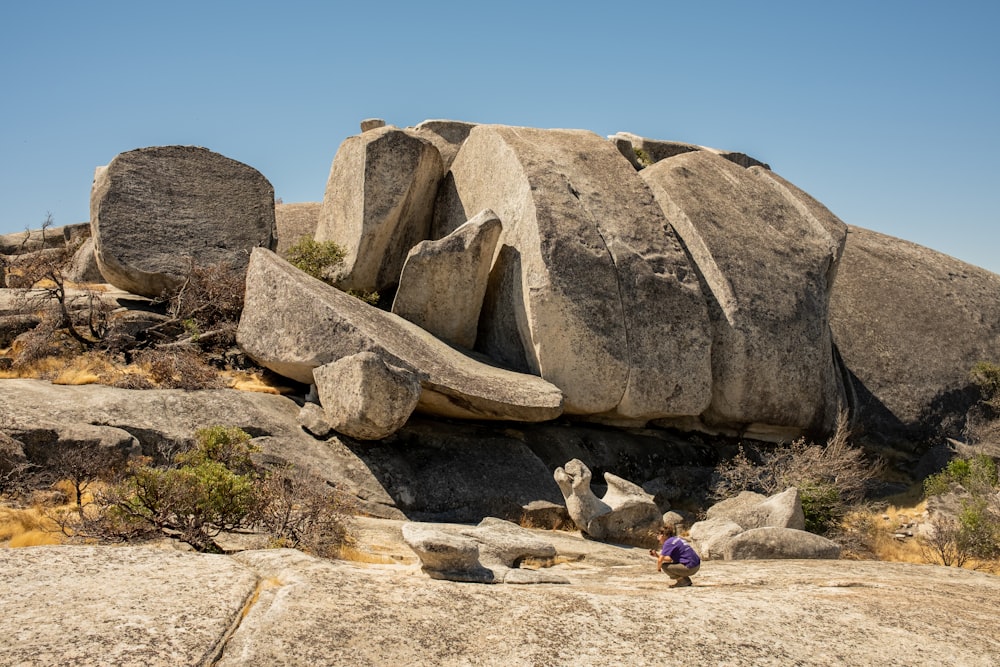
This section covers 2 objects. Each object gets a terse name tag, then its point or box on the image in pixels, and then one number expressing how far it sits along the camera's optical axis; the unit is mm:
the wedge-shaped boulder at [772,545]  13008
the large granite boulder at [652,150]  21562
